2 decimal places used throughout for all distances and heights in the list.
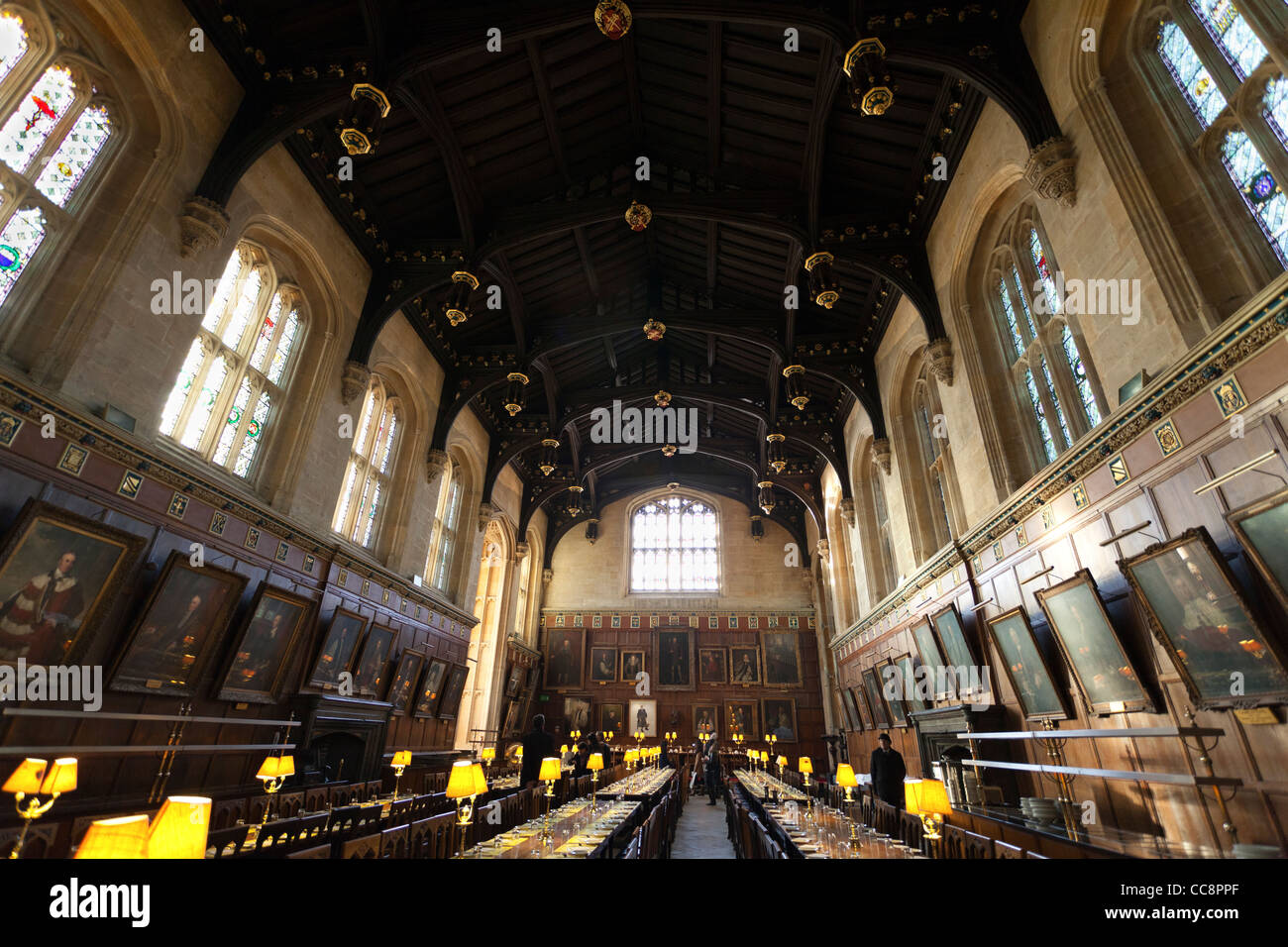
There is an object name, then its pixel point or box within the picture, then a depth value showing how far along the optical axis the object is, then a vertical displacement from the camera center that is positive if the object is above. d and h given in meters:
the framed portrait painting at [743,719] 20.12 +0.61
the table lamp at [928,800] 3.94 -0.35
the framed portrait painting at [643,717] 20.44 +0.60
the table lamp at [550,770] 5.62 -0.32
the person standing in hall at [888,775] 7.43 -0.37
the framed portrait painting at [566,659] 21.14 +2.49
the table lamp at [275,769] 5.89 -0.39
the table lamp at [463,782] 4.43 -0.35
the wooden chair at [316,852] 2.66 -0.54
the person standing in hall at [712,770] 15.93 -0.79
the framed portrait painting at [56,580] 5.02 +1.17
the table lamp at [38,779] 3.25 -0.31
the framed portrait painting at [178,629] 6.17 +0.97
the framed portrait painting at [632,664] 21.08 +2.36
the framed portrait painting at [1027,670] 6.58 +0.83
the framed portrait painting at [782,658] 20.73 +2.67
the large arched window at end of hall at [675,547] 22.69 +6.81
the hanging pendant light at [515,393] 12.60 +6.84
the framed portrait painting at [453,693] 13.29 +0.80
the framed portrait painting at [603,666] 21.09 +2.27
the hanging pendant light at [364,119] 6.92 +6.70
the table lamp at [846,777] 6.18 -0.34
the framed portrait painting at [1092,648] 5.44 +0.91
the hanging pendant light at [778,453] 14.98 +6.77
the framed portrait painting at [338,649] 9.16 +1.16
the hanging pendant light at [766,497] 17.23 +6.50
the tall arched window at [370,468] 10.88 +4.58
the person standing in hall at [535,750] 7.89 -0.21
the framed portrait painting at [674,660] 20.89 +2.51
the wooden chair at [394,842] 3.72 -0.67
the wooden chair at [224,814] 5.87 -0.82
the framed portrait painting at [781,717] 19.91 +0.71
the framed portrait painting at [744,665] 20.84 +2.41
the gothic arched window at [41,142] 5.55 +5.28
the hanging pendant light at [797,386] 12.30 +7.01
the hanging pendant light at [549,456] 14.69 +6.55
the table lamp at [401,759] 8.90 -0.41
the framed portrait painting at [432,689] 12.33 +0.81
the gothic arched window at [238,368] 7.63 +4.58
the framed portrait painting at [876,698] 12.85 +0.91
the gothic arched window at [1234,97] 4.64 +5.07
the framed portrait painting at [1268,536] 3.87 +1.34
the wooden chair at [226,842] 3.97 -0.76
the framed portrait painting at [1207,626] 4.05 +0.86
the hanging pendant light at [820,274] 9.32 +6.83
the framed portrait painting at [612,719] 20.33 +0.52
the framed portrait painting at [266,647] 7.55 +0.97
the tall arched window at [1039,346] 6.95 +4.75
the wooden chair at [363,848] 3.16 -0.61
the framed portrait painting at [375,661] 10.30 +1.10
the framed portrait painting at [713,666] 20.94 +2.34
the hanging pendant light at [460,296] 10.05 +7.04
